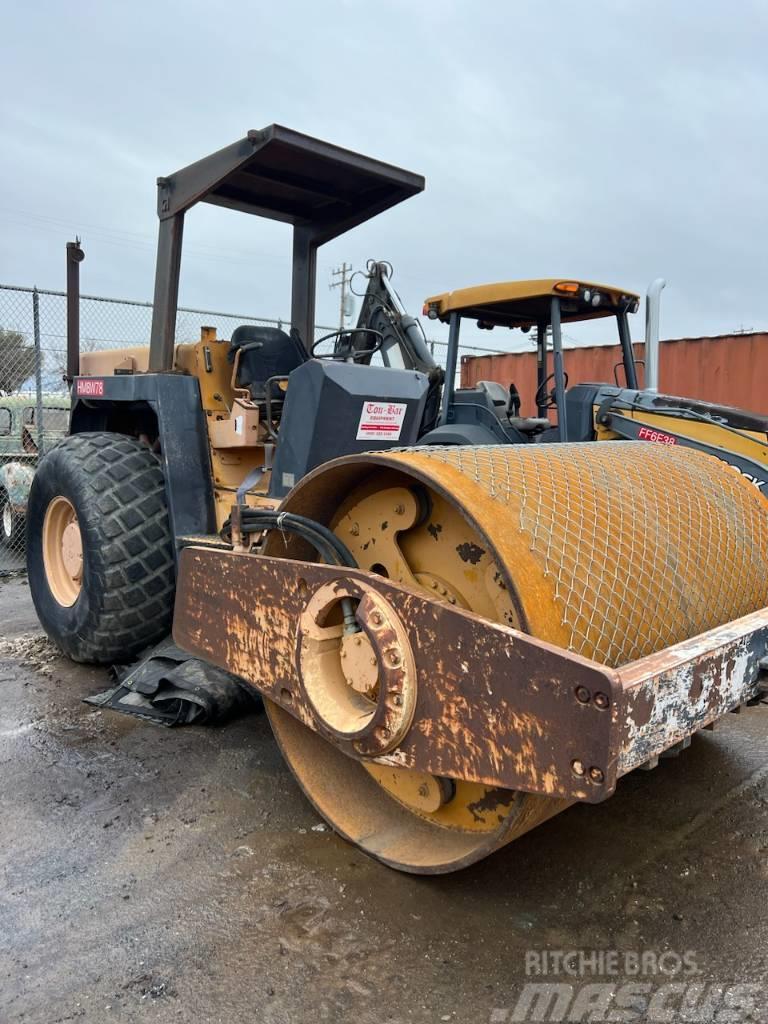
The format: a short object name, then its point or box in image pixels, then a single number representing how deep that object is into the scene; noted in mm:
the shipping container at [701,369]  10500
